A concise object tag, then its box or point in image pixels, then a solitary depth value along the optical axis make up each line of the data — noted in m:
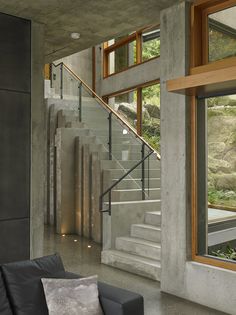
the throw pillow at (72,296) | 3.21
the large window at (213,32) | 5.05
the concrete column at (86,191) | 9.73
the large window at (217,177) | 5.09
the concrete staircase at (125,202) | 6.81
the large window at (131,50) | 11.43
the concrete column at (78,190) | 10.11
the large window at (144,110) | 11.43
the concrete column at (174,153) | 5.34
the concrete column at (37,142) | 5.91
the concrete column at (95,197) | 9.20
